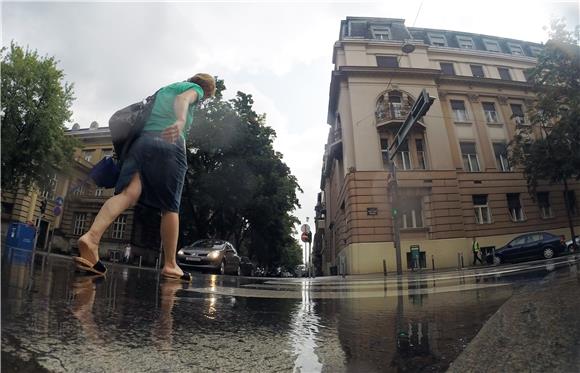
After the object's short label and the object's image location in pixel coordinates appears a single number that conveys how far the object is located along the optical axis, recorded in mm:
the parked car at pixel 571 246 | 17344
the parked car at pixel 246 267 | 17541
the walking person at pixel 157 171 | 2475
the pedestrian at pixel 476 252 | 18297
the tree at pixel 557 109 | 18281
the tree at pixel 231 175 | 20844
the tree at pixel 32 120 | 15805
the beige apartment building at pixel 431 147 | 19047
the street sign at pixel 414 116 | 11094
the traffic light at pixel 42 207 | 13449
